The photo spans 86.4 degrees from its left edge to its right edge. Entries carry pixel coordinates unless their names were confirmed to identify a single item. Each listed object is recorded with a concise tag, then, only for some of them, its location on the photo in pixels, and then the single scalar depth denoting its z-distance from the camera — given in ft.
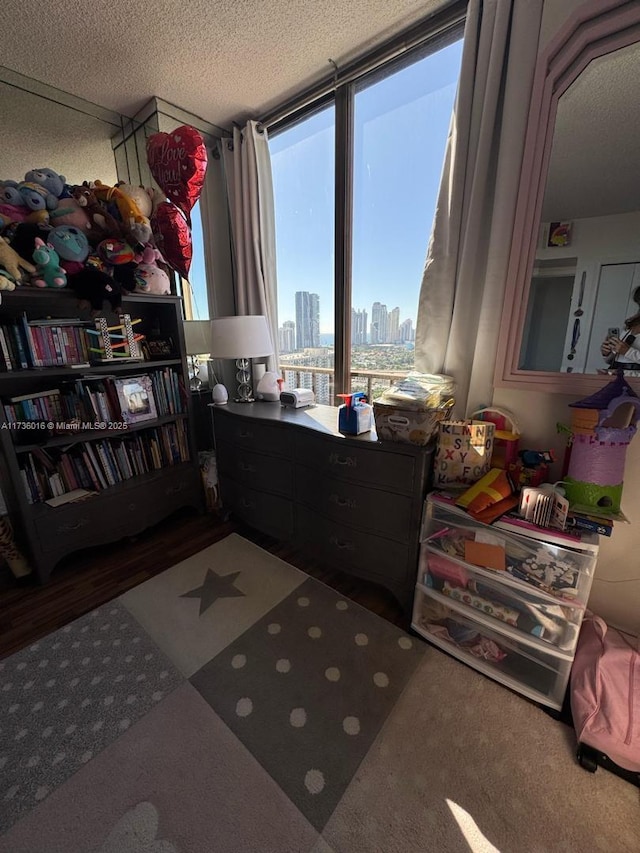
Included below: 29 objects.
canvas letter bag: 4.17
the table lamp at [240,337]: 6.57
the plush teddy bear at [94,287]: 5.23
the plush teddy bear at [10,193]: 4.71
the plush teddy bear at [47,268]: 4.78
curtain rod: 4.78
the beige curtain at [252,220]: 7.12
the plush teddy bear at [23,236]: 4.74
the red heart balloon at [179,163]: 5.54
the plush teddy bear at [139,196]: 5.55
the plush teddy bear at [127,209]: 5.34
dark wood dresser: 4.65
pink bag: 3.23
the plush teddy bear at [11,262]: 4.57
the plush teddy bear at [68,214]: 5.08
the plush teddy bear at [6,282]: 4.50
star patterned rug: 2.93
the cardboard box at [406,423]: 4.30
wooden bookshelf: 5.43
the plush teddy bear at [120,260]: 5.38
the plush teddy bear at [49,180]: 4.92
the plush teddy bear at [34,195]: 4.76
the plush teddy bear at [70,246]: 4.93
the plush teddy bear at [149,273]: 5.94
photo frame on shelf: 6.29
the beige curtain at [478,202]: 4.05
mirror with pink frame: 3.58
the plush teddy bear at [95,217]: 5.22
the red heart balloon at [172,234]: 5.76
